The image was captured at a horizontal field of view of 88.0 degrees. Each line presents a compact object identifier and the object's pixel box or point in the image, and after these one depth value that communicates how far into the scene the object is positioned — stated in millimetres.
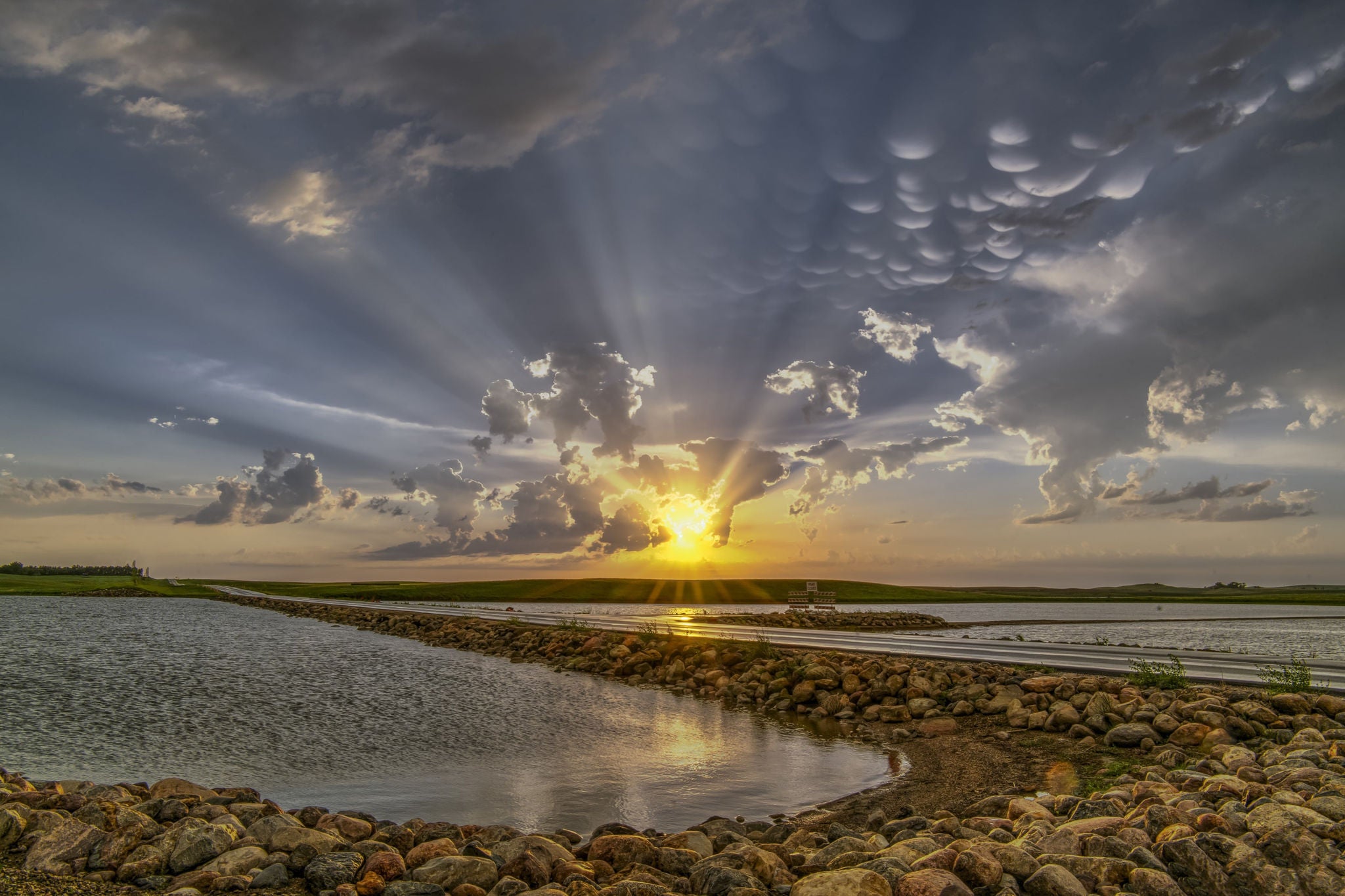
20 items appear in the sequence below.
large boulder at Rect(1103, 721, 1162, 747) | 12758
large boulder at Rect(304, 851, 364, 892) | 6434
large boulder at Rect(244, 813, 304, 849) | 7175
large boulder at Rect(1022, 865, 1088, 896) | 5645
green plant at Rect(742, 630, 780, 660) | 25609
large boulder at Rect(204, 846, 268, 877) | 6469
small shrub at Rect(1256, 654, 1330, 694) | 14227
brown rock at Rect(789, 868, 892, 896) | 5727
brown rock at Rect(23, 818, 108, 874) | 6300
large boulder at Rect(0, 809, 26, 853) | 6664
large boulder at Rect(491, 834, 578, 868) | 7270
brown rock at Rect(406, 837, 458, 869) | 7178
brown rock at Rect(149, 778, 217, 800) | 9789
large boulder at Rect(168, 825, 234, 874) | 6605
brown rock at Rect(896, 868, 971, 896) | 5617
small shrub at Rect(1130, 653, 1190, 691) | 15898
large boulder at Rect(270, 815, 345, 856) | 7047
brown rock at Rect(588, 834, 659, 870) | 7668
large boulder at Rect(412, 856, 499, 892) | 6602
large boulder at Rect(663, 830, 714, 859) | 8156
